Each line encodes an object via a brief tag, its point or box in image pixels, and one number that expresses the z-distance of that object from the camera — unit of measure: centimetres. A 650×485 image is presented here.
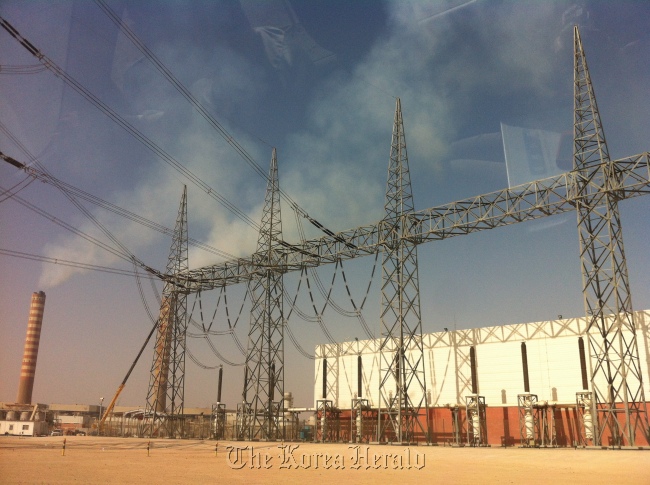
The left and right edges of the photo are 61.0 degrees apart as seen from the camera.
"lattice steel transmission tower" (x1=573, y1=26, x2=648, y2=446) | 3106
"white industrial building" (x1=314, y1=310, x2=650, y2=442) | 3881
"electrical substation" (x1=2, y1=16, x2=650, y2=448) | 3372
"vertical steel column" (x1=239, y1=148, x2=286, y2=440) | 4372
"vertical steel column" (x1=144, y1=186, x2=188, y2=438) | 5181
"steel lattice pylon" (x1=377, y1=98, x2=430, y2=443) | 3781
